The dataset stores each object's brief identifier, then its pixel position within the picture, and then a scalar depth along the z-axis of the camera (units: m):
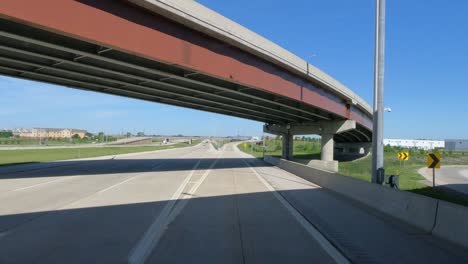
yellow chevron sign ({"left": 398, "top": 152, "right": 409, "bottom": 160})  33.28
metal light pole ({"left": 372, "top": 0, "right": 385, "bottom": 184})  14.01
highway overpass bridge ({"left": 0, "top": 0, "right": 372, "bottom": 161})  12.76
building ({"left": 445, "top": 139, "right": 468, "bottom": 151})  166.93
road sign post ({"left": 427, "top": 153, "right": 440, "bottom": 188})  16.56
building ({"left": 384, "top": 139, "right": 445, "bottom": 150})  188.48
